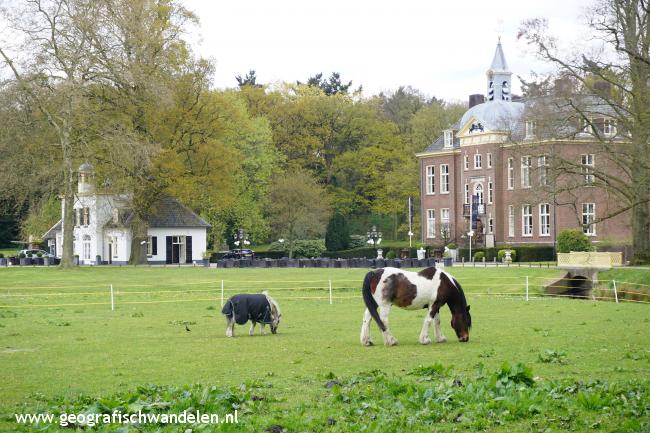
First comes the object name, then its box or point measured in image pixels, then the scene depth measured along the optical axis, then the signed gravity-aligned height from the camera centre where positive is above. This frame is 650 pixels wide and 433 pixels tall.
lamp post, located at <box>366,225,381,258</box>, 93.31 +2.11
